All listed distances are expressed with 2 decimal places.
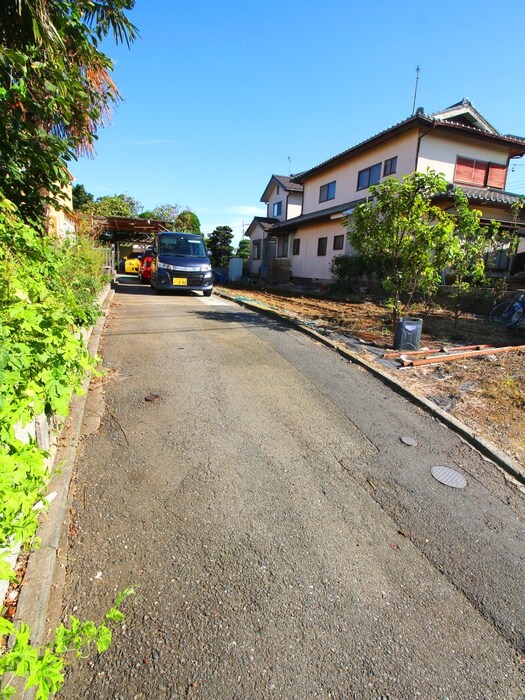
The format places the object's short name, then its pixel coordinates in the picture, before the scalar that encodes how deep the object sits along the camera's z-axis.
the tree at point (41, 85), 3.04
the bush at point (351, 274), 14.05
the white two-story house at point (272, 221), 24.07
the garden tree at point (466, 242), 6.51
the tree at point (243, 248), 38.09
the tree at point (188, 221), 33.41
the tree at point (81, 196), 41.99
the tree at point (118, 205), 34.29
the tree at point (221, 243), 35.91
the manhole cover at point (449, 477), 2.96
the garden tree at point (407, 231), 6.31
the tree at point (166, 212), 37.09
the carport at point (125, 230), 18.73
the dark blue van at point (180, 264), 11.71
